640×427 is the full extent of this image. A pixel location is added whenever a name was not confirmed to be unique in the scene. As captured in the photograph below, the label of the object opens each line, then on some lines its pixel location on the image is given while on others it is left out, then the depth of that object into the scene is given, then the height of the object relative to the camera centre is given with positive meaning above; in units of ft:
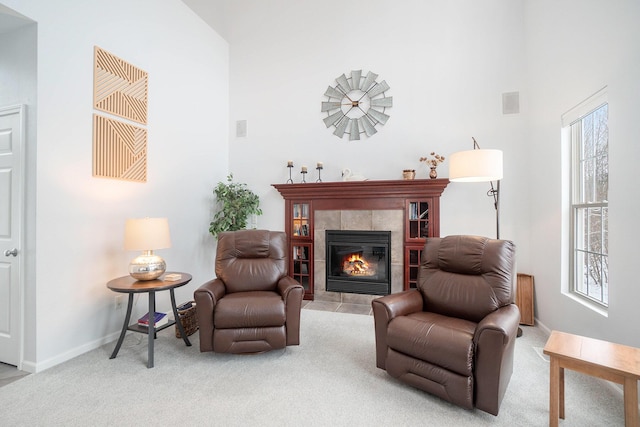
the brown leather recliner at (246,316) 8.38 -2.83
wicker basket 10.11 -3.57
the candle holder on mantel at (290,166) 14.78 +2.28
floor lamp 8.98 +1.44
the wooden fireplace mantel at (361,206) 13.03 +0.32
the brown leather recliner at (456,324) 6.06 -2.53
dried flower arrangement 12.84 +2.27
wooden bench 4.77 -2.47
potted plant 14.16 +0.26
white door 8.16 -0.47
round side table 8.30 -2.10
